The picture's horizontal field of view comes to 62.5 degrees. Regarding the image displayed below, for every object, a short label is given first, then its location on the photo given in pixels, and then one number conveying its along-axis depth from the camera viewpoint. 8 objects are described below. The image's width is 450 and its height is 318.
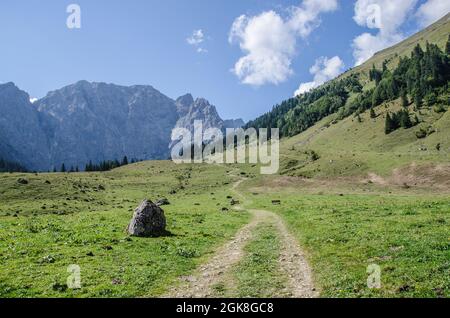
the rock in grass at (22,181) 87.94
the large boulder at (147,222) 29.81
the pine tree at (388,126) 140.25
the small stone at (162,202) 67.81
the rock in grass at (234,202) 65.38
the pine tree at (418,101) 147.25
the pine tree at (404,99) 158.75
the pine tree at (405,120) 134.05
